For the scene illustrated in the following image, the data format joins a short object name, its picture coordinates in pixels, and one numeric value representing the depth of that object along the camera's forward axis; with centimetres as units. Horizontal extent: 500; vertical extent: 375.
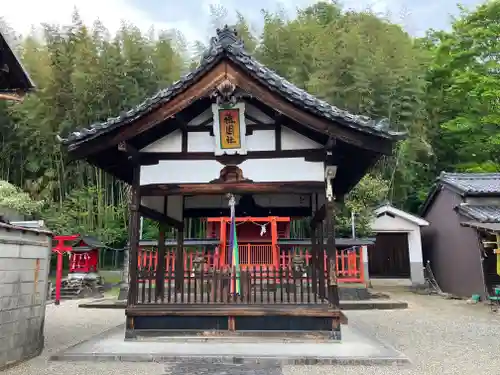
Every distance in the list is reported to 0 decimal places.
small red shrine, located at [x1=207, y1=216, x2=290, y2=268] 1307
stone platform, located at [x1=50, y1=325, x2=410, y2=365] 472
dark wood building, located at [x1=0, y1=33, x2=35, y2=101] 541
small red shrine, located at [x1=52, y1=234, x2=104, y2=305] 1505
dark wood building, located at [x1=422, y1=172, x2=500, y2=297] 1142
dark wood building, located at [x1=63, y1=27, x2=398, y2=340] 545
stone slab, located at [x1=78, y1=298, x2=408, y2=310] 1086
